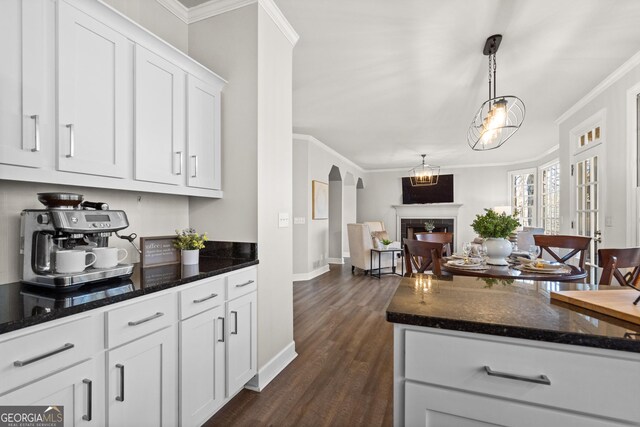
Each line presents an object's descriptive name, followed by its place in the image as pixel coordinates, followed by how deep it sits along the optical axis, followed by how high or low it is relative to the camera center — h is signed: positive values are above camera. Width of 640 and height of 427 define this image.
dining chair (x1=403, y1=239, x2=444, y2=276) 2.29 -0.30
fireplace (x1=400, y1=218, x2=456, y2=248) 8.79 -0.35
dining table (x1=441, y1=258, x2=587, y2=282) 1.92 -0.40
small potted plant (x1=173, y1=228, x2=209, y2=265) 1.93 -0.21
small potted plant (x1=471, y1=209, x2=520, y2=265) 2.31 -0.14
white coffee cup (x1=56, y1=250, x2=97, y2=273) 1.27 -0.20
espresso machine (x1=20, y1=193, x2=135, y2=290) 1.27 -0.09
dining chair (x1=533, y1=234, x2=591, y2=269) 2.66 -0.28
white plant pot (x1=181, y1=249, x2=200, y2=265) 1.93 -0.27
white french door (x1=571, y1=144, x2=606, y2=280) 3.54 +0.22
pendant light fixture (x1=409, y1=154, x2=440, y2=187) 8.45 +1.10
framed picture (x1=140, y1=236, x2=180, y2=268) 1.88 -0.24
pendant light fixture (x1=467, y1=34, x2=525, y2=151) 2.43 +0.83
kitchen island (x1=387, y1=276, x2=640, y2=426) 0.68 -0.37
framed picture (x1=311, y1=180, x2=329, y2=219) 5.85 +0.27
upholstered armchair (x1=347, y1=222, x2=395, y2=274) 5.86 -0.68
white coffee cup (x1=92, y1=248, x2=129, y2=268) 1.42 -0.20
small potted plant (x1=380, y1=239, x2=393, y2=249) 6.00 -0.59
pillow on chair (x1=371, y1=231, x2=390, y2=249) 6.83 -0.47
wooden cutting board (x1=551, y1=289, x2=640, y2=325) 0.79 -0.26
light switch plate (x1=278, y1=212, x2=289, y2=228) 2.40 -0.05
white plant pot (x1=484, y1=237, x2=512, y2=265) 2.31 -0.28
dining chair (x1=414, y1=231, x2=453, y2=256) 3.48 -0.28
